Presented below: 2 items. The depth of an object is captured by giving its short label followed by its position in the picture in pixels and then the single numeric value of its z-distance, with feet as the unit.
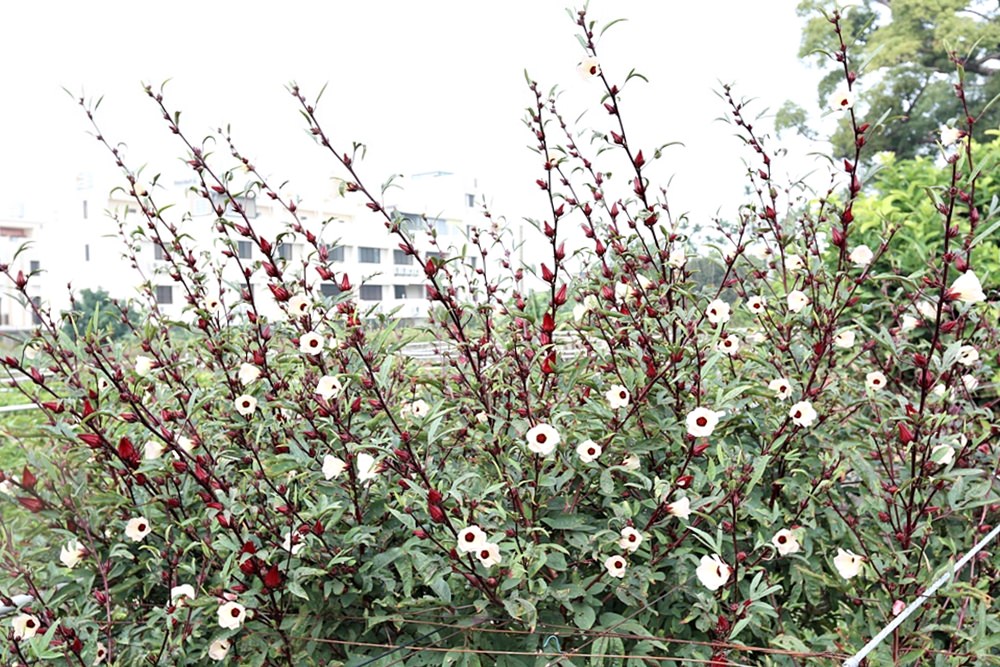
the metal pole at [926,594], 2.85
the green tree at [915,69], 41.60
